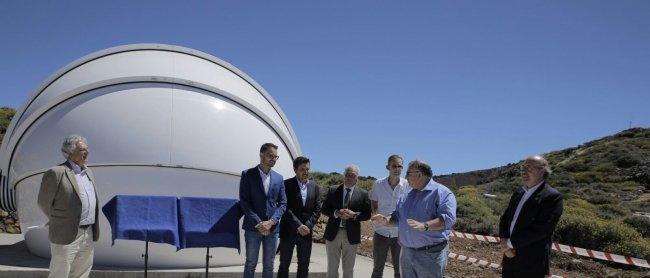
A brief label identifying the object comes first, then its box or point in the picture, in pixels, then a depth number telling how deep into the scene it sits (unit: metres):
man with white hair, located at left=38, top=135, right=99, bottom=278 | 5.12
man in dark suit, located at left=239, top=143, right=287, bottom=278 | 5.88
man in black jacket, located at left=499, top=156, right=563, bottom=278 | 4.66
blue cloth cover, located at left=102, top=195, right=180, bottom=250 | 5.90
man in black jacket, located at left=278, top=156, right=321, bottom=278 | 6.16
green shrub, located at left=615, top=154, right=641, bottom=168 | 36.69
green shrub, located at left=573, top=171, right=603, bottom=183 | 34.03
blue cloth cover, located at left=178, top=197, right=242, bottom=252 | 6.08
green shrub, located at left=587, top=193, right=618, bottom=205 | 25.03
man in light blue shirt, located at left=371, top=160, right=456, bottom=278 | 4.75
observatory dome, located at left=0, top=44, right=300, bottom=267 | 6.83
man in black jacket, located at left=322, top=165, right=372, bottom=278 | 6.30
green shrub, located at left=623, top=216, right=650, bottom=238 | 14.99
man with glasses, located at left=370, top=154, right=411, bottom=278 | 6.38
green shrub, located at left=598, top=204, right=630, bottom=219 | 19.02
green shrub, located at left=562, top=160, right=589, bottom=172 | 38.94
